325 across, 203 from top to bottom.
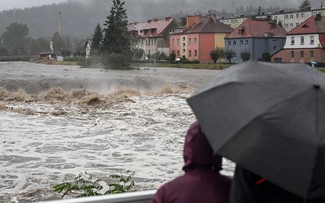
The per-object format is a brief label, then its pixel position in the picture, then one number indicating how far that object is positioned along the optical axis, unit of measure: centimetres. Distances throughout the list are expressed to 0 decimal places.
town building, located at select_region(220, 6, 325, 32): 7719
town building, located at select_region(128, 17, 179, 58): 7256
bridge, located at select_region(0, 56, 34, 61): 8312
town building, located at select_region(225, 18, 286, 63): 5697
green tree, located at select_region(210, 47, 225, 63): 5631
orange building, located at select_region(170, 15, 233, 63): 6272
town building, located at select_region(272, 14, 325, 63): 4941
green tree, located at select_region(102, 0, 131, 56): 5234
